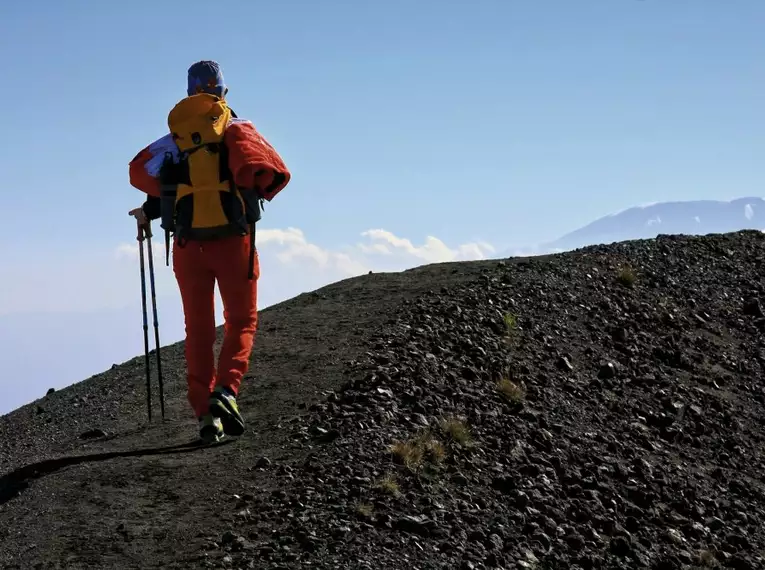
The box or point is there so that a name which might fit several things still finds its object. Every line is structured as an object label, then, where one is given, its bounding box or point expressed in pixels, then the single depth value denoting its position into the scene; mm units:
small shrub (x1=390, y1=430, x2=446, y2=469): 8112
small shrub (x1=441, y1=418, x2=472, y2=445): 8789
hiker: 8703
